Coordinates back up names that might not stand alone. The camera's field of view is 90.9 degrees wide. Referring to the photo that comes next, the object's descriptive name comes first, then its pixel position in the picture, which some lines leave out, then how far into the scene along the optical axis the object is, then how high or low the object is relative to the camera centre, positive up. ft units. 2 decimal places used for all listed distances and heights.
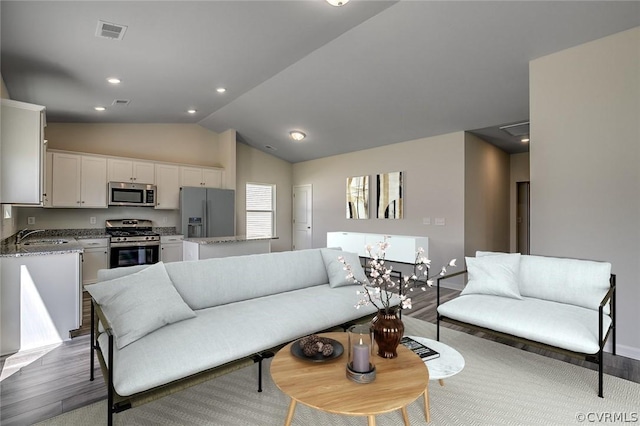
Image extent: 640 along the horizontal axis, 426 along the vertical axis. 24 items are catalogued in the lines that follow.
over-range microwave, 17.74 +1.33
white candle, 5.28 -2.39
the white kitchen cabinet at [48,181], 15.66 +1.82
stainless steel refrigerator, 19.60 +0.32
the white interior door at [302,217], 26.37 -0.02
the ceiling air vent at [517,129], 15.43 +4.46
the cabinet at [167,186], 19.49 +1.92
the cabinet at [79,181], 16.12 +1.92
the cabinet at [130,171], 17.85 +2.71
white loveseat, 7.35 -2.49
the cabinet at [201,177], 20.49 +2.72
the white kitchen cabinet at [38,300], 9.20 -2.55
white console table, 17.52 -1.63
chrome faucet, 13.67 -0.78
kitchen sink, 11.93 -1.01
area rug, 6.26 -4.04
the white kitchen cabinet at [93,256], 16.43 -2.09
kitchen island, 15.33 -1.56
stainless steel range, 17.01 -1.50
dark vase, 5.99 -2.24
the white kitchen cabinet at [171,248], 18.76 -1.86
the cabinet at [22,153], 9.41 +1.98
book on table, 6.55 -2.87
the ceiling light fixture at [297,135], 20.36 +5.33
